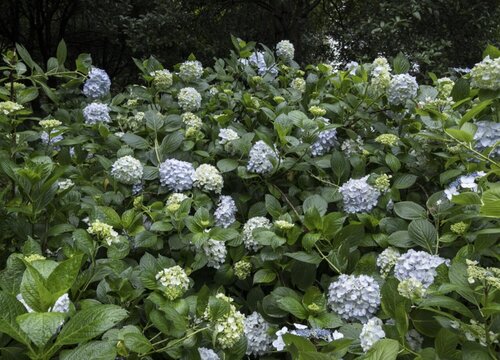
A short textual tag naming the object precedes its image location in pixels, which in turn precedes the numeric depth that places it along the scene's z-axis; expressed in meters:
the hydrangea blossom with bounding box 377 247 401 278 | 1.34
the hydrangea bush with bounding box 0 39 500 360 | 1.05
